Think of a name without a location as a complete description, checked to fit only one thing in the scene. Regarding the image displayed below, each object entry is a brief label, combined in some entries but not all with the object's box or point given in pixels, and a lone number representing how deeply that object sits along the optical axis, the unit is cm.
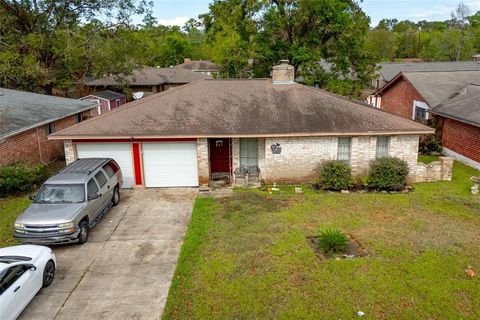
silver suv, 1112
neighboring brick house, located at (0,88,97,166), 1788
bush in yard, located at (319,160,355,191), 1630
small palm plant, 1106
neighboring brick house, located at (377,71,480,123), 2519
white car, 804
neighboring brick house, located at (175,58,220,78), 7011
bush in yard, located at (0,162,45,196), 1611
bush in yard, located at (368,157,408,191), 1630
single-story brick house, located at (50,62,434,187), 1648
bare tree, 9148
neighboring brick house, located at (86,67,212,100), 3928
